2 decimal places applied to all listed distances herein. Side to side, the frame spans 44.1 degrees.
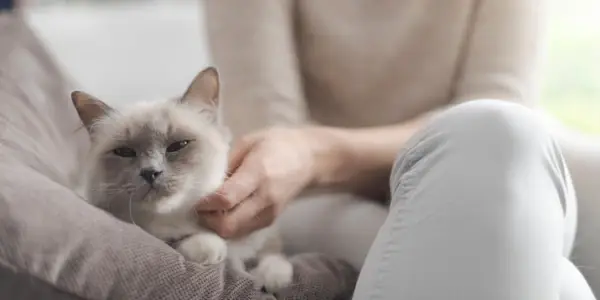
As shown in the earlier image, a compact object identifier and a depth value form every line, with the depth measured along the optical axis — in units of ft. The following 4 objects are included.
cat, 2.51
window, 5.21
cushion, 2.16
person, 2.05
